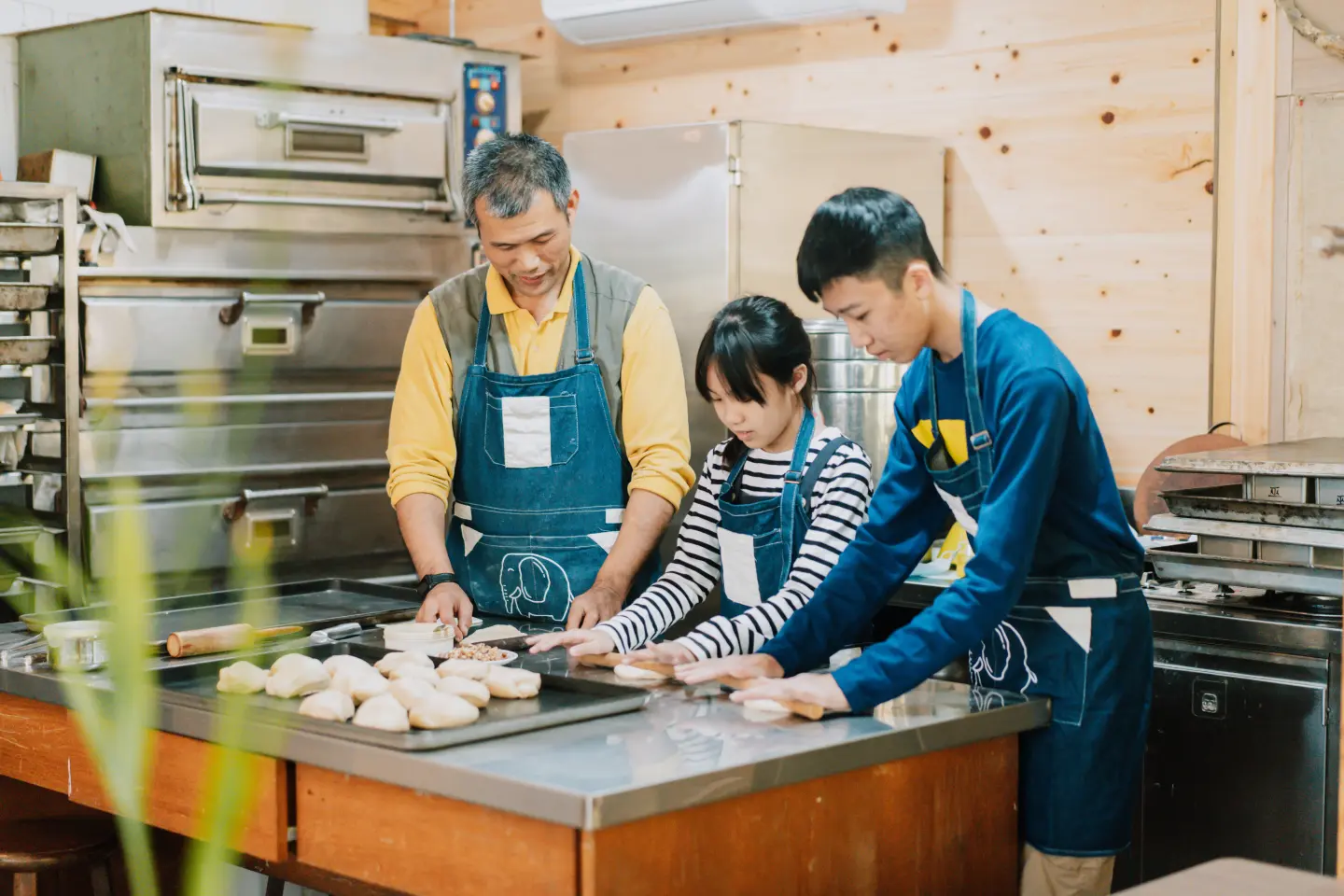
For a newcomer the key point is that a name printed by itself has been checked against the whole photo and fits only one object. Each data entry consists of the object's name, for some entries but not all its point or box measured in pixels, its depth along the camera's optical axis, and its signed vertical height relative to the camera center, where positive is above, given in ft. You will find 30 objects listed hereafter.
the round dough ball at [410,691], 5.27 -1.06
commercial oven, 11.39 +1.31
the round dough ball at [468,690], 5.46 -1.08
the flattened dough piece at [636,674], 6.17 -1.15
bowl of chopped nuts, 6.49 -1.13
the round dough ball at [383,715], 5.09 -1.11
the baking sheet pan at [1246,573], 7.48 -0.84
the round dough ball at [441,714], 5.14 -1.11
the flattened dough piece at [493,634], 7.18 -1.15
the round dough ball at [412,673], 5.71 -1.07
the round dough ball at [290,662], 5.73 -1.03
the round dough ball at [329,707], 5.26 -1.12
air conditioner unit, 11.77 +3.51
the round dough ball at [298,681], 5.65 -1.09
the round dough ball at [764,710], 5.53 -1.17
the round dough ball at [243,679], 5.20 -1.03
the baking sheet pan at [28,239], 10.73 +1.28
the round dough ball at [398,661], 6.01 -1.08
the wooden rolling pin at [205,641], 6.42 -1.07
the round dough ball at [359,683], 5.43 -1.07
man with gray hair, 8.58 -0.10
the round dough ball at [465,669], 5.81 -1.07
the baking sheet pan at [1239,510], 7.50 -0.50
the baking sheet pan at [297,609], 7.46 -1.13
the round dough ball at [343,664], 5.73 -1.05
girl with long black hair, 7.28 -0.45
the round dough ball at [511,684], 5.75 -1.12
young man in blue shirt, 5.56 -0.54
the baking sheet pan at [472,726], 5.02 -1.17
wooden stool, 7.08 -2.24
